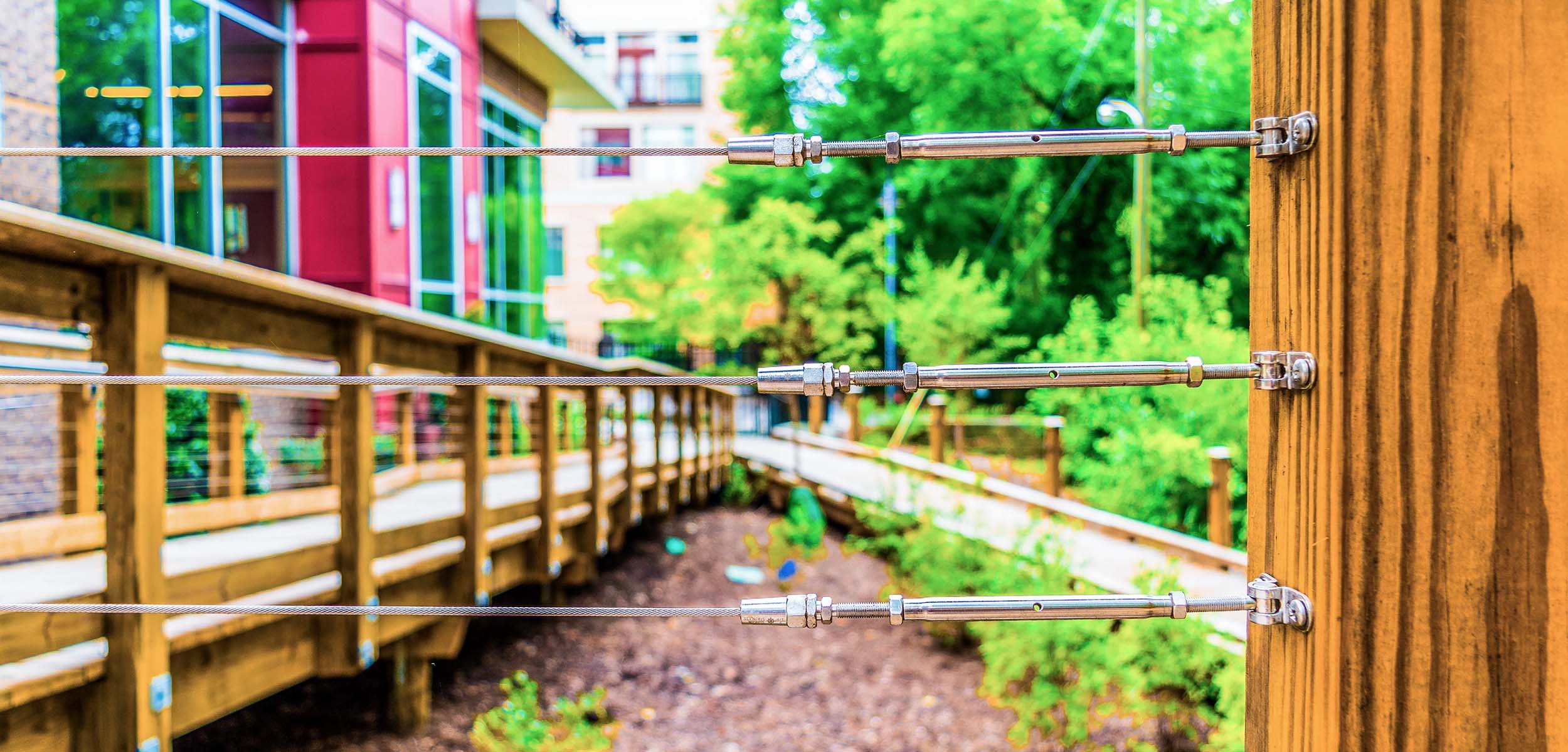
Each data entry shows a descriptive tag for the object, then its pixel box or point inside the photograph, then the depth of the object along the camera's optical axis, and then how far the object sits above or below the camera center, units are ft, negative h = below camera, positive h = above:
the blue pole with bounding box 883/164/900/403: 51.76 +4.34
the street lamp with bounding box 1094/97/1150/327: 28.25 +3.64
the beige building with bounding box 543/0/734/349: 61.98 +15.40
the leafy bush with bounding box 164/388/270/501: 14.40 -1.00
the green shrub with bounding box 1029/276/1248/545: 25.62 -1.26
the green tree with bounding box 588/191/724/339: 63.57 +7.36
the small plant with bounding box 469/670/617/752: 13.01 -4.50
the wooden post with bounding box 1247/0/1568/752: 2.85 -0.02
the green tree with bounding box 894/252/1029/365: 43.75 +2.01
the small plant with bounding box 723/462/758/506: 34.32 -3.89
